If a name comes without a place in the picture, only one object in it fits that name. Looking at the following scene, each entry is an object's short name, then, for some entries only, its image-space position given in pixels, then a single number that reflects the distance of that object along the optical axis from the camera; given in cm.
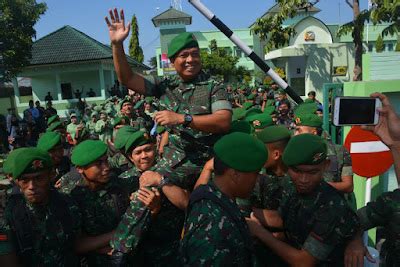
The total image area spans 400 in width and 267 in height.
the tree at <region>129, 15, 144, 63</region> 5653
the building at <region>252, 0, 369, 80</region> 1404
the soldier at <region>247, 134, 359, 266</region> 215
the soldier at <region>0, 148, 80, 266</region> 231
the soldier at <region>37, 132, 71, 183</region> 402
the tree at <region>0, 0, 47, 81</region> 1589
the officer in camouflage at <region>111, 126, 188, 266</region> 233
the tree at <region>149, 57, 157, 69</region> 7591
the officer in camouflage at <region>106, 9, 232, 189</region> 251
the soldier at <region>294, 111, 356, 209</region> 376
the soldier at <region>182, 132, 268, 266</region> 164
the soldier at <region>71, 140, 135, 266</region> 267
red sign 376
